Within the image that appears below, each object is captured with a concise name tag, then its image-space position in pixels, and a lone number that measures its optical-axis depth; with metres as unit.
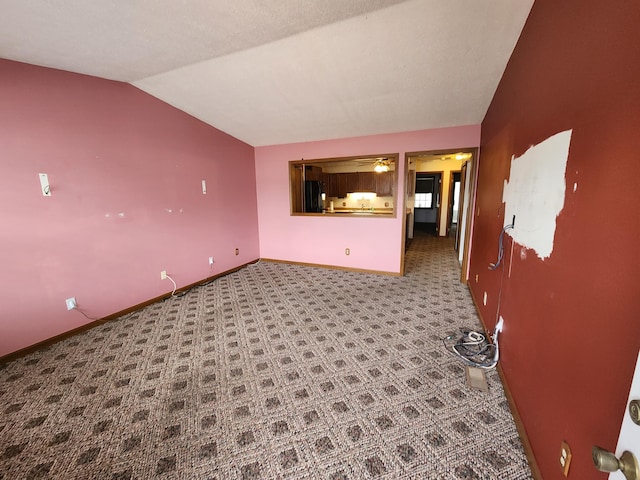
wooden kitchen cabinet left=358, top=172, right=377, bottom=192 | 6.72
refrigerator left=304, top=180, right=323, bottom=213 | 5.29
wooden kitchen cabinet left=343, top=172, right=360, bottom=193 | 6.86
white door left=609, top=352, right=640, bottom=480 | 0.51
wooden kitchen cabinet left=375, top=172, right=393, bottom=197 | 6.60
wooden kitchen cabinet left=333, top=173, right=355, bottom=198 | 7.02
